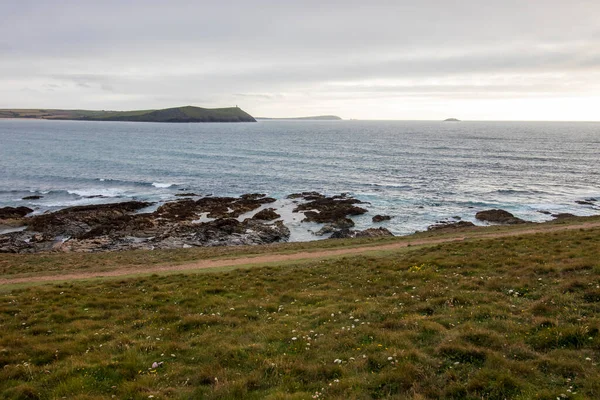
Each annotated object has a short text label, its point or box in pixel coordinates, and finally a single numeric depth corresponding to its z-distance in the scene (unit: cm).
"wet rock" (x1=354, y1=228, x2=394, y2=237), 4081
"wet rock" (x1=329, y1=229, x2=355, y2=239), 4162
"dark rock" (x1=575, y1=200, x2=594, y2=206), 5256
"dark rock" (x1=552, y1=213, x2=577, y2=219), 4537
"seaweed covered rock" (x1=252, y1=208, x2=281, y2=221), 4858
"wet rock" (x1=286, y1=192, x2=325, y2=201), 5882
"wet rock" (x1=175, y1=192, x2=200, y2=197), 6209
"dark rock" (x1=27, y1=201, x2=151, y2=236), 4356
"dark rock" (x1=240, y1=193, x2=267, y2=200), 5892
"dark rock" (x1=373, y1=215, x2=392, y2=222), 4728
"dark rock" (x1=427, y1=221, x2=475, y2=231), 4218
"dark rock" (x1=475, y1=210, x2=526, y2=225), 4458
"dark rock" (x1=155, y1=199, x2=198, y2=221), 4909
